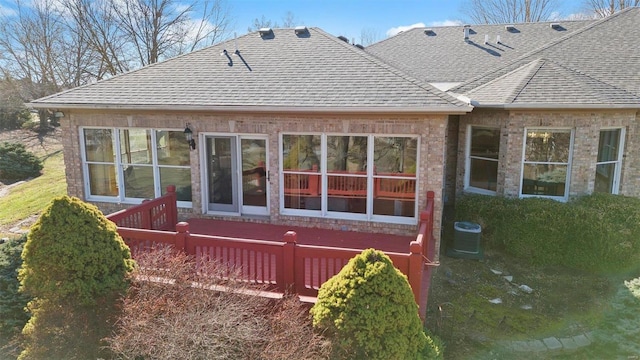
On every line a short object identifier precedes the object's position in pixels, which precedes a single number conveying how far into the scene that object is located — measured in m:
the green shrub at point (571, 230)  8.52
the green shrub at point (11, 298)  6.51
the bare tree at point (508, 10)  29.61
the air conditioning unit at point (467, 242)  9.12
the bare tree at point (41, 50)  27.83
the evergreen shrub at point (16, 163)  19.83
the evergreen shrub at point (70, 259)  5.48
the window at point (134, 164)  9.74
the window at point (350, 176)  8.57
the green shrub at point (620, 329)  5.88
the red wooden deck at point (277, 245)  5.82
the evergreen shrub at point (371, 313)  4.64
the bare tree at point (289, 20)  34.97
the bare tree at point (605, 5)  26.63
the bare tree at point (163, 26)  28.23
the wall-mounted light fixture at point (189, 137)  9.18
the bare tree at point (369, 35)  39.75
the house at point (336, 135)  8.46
